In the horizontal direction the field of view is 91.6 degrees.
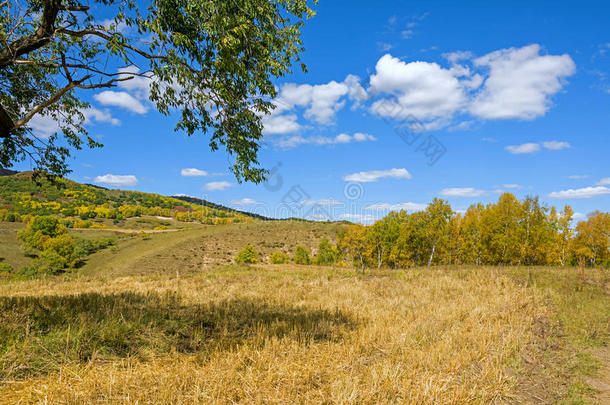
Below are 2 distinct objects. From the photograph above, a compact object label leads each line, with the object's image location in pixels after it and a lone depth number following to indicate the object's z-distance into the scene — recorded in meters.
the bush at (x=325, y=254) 77.94
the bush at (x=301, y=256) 78.56
